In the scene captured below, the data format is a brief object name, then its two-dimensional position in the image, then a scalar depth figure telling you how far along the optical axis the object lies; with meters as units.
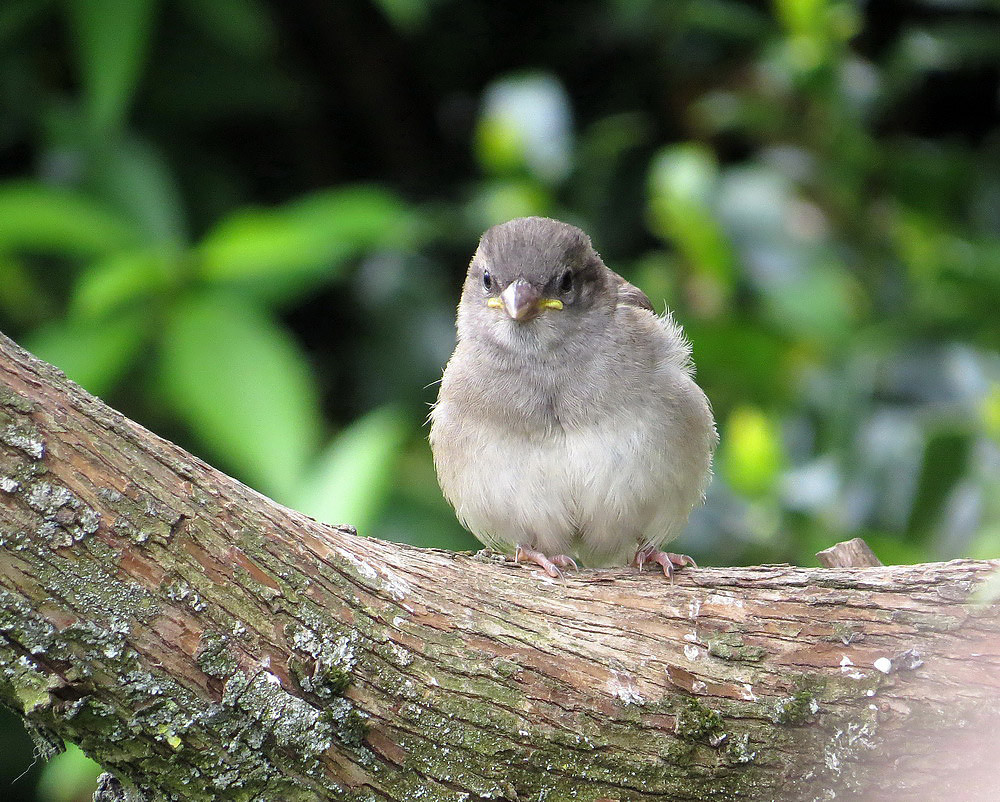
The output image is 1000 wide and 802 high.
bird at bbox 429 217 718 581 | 6.72
